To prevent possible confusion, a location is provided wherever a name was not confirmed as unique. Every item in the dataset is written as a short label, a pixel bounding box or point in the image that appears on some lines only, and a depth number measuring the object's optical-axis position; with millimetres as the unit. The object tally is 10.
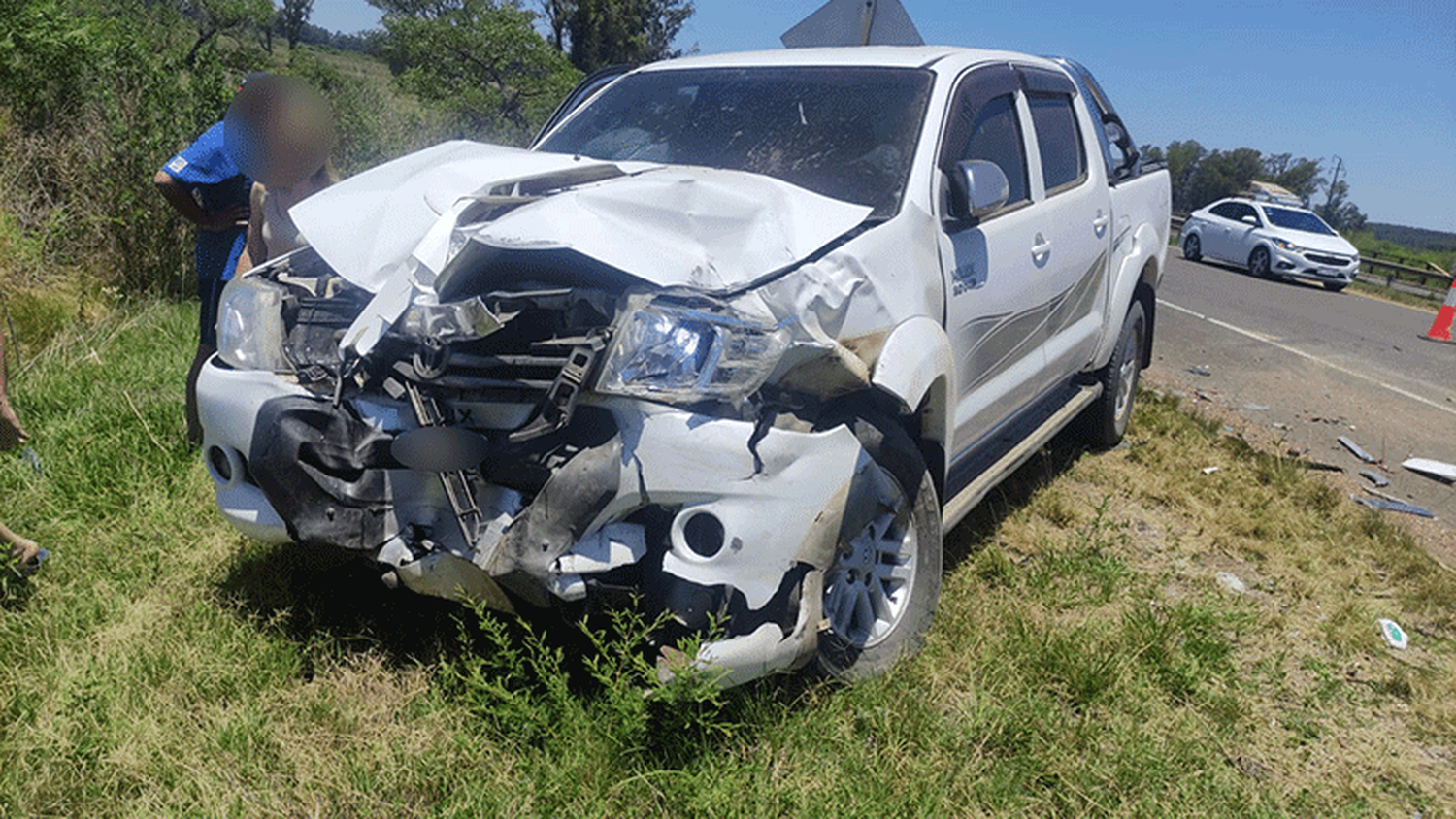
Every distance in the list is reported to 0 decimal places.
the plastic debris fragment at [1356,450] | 6879
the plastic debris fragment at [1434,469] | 6625
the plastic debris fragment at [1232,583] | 4359
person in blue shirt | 4359
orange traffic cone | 13633
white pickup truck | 2580
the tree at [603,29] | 47781
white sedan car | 19328
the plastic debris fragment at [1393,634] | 3990
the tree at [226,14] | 34500
